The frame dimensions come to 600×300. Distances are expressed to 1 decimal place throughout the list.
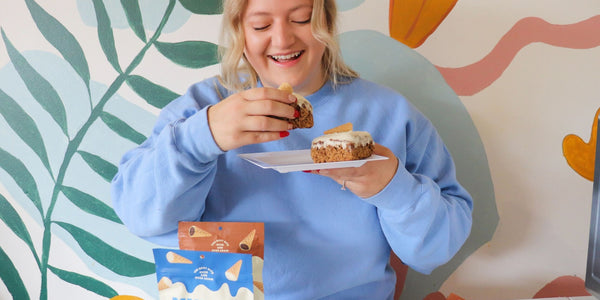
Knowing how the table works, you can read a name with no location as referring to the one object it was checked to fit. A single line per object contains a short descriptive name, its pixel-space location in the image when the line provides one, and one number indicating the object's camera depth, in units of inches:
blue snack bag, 40.7
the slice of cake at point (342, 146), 39.3
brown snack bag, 42.0
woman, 41.0
